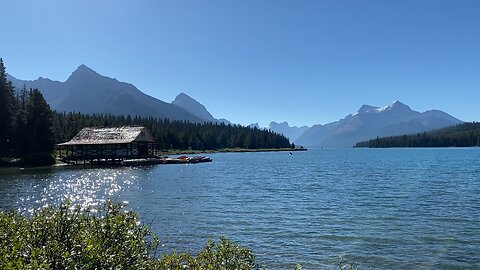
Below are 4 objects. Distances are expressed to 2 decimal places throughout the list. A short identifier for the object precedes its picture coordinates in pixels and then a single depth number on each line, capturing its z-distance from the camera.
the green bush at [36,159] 83.62
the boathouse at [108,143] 94.31
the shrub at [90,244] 6.92
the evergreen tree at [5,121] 89.81
